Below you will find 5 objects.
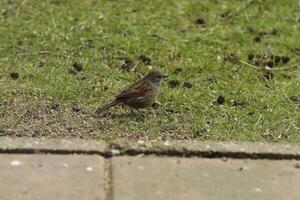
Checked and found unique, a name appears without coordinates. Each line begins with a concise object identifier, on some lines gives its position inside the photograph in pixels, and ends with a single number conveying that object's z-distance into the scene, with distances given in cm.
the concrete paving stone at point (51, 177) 871
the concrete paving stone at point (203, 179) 884
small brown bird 1177
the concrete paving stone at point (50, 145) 990
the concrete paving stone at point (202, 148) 996
